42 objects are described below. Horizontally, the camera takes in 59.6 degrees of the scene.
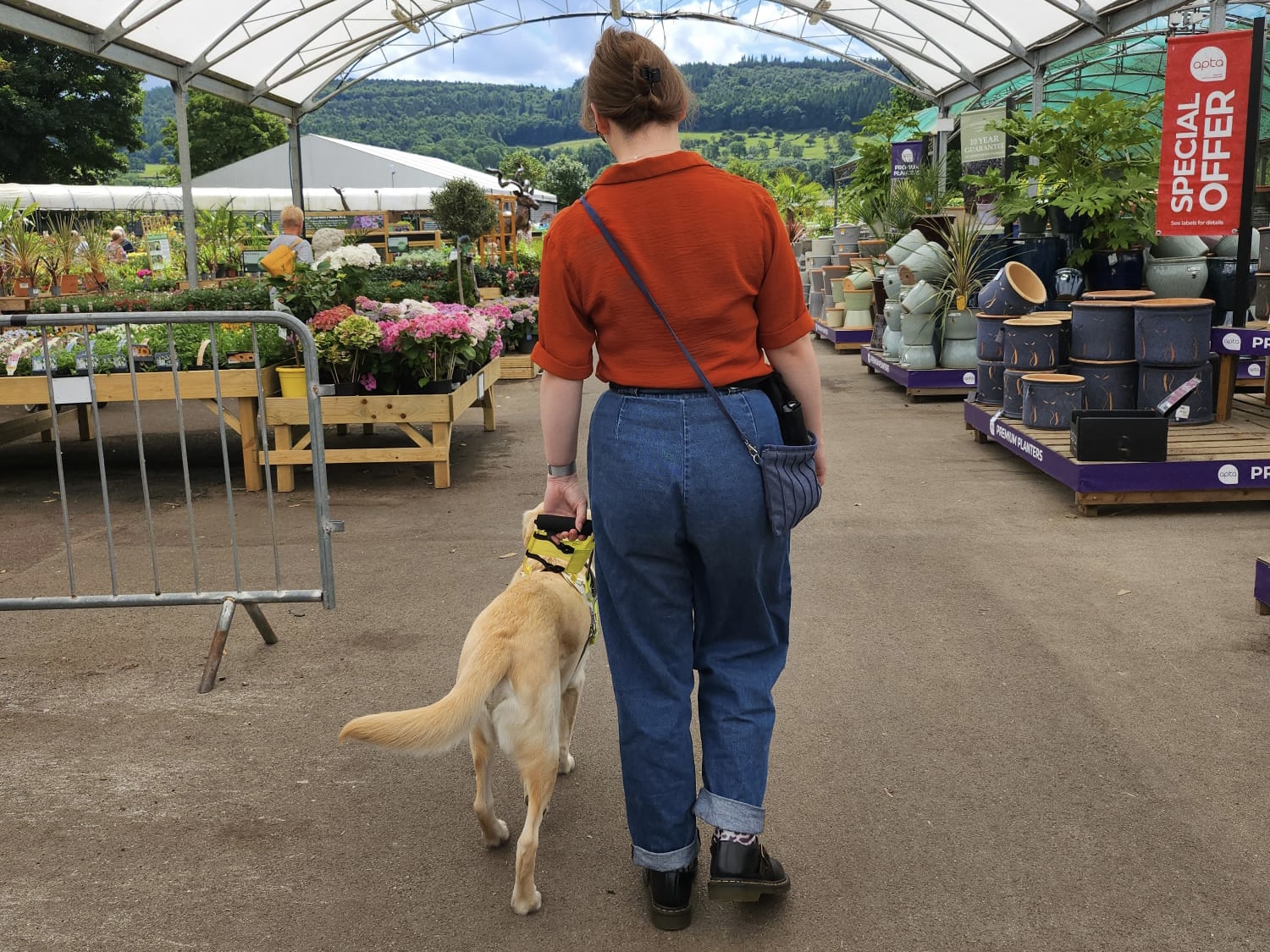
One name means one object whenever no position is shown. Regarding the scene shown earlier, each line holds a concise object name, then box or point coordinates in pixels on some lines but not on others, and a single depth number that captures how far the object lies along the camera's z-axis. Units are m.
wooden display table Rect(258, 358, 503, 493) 7.44
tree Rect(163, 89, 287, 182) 57.94
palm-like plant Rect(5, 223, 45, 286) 13.03
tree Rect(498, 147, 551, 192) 49.04
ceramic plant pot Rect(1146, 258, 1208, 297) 8.26
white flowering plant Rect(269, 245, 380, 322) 7.95
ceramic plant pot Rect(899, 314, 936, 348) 11.45
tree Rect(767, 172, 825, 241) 30.61
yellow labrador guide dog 2.52
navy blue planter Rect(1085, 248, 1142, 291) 8.76
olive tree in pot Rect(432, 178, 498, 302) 16.89
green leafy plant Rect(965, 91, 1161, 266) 8.80
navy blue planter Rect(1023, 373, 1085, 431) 7.57
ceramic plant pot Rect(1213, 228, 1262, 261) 8.43
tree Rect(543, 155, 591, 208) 64.06
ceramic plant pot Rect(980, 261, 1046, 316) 9.04
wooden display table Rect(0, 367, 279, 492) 7.34
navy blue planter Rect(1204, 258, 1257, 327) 8.21
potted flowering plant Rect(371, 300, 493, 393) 7.52
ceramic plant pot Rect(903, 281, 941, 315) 11.45
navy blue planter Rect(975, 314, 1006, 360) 8.99
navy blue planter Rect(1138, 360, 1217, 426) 7.46
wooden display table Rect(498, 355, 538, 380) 14.06
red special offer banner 7.19
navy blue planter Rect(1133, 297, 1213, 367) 7.24
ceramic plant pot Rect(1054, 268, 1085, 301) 9.04
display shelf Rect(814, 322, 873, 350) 16.41
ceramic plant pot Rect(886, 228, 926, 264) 12.06
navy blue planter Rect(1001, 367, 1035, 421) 8.16
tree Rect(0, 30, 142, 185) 41.03
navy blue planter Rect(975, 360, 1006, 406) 9.00
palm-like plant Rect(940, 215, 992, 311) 11.15
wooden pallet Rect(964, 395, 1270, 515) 6.39
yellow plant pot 7.55
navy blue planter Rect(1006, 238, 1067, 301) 9.71
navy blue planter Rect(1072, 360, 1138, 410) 7.64
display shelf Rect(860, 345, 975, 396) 11.26
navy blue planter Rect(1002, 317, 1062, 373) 8.04
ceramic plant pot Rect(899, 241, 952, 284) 11.34
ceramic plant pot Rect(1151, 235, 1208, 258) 8.30
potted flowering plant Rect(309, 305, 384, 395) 7.44
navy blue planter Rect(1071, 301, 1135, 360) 7.54
